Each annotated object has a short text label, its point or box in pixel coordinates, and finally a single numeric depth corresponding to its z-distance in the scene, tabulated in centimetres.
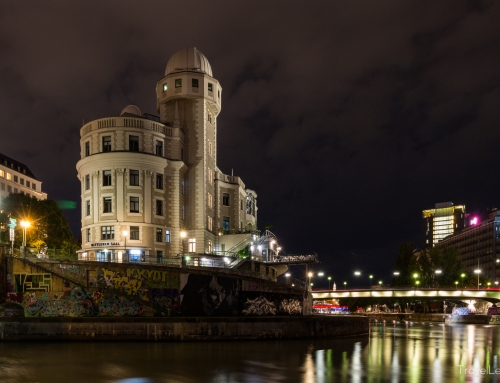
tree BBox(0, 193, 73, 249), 7475
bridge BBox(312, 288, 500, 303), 11048
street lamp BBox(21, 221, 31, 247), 5207
